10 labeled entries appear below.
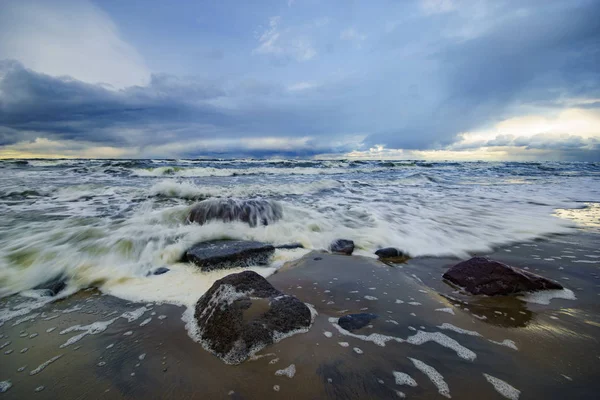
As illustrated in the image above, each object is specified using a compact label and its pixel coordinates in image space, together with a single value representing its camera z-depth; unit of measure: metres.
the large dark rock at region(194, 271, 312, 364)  1.82
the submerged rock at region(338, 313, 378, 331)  2.09
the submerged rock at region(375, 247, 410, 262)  3.88
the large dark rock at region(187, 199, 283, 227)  5.41
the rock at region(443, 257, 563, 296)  2.60
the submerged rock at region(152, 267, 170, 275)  3.33
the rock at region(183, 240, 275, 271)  3.44
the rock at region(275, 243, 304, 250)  4.28
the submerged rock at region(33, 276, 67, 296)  2.89
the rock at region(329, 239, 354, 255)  4.07
